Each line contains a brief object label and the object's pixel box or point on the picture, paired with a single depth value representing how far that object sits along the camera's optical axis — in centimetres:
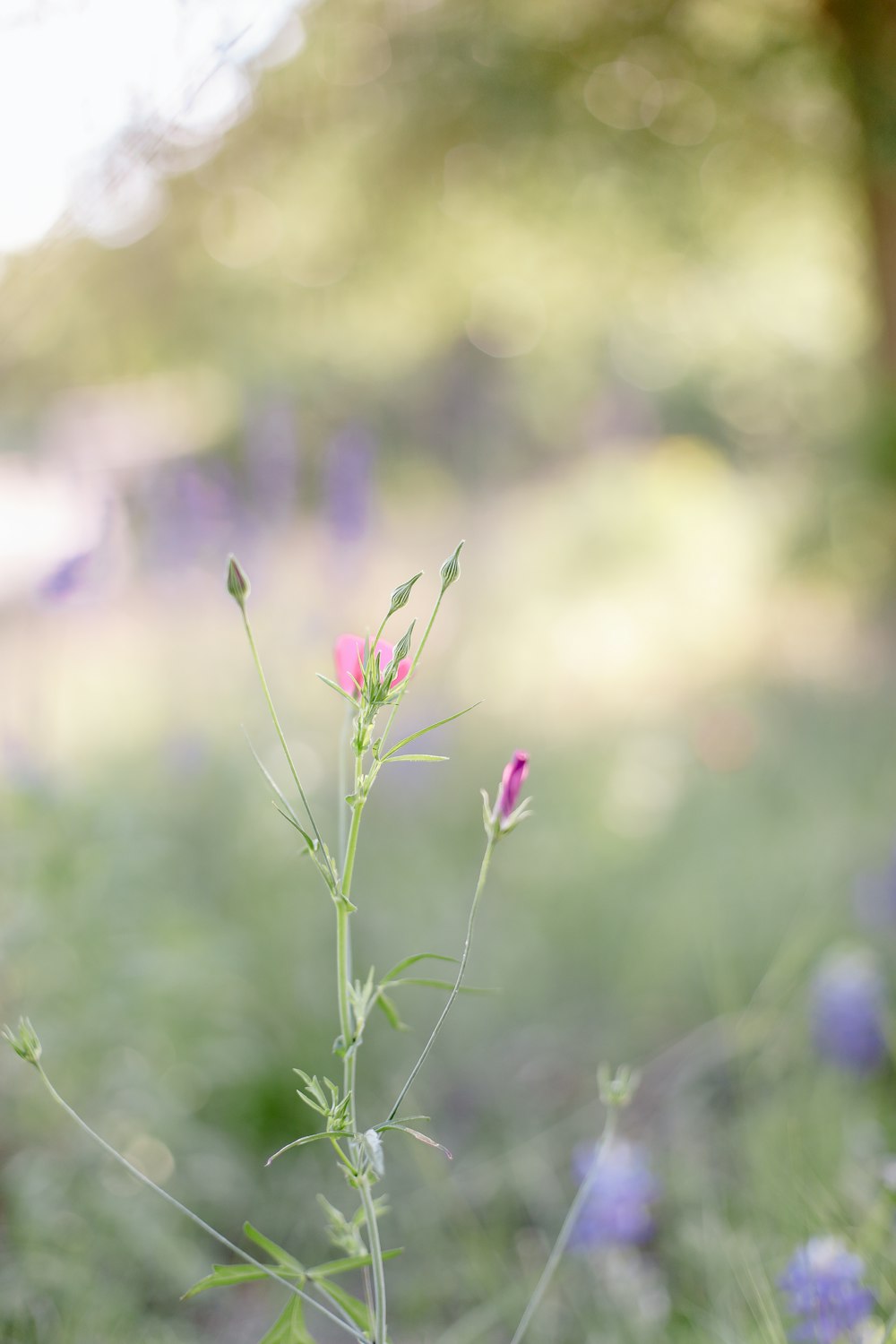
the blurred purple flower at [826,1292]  118
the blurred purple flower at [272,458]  275
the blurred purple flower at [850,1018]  166
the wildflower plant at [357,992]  103
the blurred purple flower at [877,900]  212
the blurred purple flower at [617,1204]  133
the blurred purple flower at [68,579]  186
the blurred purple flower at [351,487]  263
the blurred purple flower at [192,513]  243
